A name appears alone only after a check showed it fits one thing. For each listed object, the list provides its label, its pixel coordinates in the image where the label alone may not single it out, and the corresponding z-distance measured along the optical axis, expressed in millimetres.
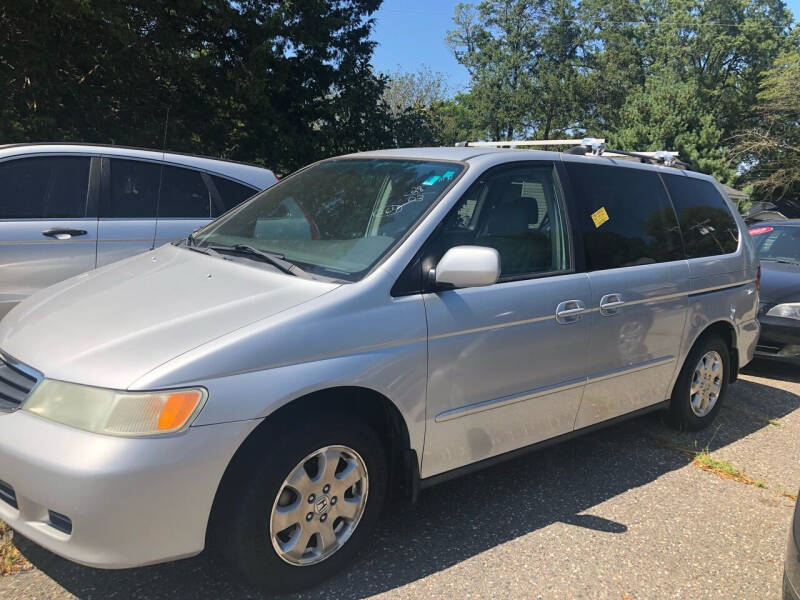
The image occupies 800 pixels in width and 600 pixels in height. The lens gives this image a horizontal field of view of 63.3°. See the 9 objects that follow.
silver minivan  2127
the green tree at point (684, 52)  37125
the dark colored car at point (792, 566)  2145
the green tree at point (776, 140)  30688
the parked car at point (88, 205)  4438
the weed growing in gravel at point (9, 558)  2605
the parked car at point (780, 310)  6285
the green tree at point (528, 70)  42281
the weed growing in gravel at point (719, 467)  3990
